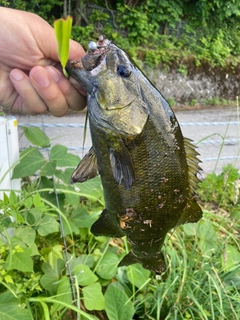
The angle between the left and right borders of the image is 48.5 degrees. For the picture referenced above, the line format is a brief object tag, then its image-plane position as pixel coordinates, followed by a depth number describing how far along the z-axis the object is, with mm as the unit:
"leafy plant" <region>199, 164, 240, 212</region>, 728
